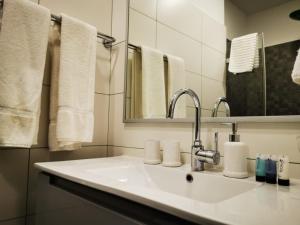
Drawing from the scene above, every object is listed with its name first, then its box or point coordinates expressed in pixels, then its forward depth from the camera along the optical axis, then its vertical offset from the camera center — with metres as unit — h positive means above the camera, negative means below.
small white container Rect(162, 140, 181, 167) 0.86 -0.10
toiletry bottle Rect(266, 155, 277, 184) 0.61 -0.10
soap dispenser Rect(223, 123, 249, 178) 0.68 -0.09
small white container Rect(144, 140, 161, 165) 0.91 -0.10
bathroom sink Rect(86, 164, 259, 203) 0.66 -0.17
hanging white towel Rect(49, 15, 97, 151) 0.92 +0.17
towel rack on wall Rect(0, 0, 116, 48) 1.15 +0.44
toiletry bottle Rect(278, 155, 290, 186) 0.59 -0.10
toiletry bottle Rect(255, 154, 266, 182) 0.63 -0.10
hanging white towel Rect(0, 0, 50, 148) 0.78 +0.19
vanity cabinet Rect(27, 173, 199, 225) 0.46 -0.19
